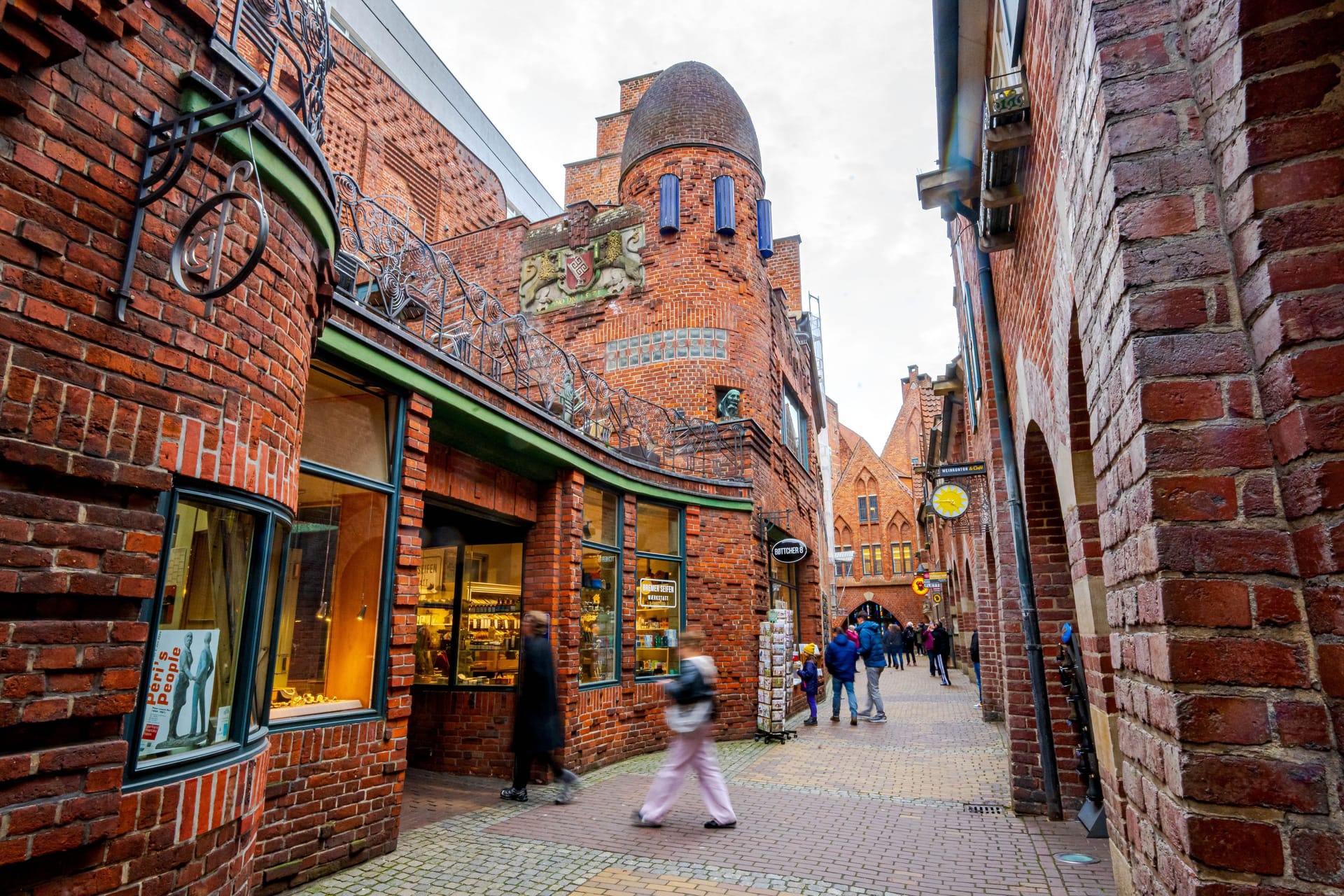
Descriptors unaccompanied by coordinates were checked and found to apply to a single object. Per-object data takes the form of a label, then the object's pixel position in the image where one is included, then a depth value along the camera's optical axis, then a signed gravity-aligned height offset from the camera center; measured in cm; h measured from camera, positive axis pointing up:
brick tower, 1446 +685
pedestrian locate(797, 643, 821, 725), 1331 -111
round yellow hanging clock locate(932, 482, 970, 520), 1364 +205
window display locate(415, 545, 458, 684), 893 -1
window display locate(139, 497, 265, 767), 331 -7
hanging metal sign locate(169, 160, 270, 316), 262 +143
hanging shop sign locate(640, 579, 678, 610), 1095 +31
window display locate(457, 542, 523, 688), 885 +0
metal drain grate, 702 -180
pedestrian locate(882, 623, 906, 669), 2548 -96
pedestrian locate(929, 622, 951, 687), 2186 -92
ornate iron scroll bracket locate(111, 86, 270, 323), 271 +164
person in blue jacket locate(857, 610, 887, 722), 1320 -76
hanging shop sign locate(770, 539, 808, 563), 1391 +118
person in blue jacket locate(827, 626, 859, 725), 1306 -81
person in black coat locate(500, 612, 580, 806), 708 -83
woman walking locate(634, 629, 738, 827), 647 -118
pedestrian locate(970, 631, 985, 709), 1705 -80
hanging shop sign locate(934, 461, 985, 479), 970 +190
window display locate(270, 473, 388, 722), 521 +12
